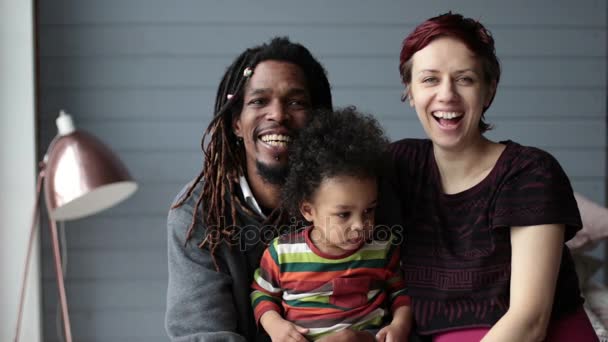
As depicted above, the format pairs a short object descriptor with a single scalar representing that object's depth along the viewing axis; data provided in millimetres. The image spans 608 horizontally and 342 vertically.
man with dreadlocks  1922
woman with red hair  1623
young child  1814
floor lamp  2080
